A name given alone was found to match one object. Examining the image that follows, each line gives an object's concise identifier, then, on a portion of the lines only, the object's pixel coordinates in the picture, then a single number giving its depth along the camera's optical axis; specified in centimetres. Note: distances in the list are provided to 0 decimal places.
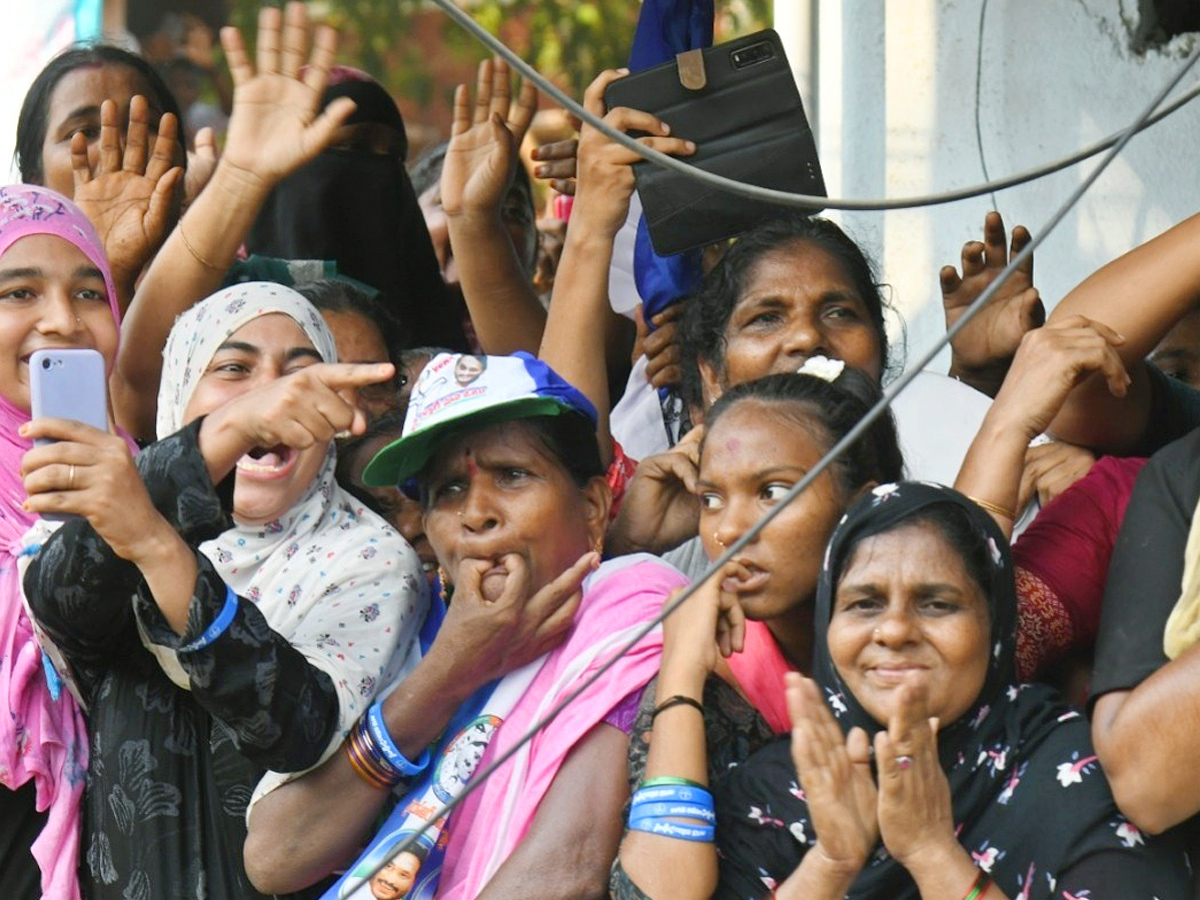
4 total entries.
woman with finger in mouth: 573
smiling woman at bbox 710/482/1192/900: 494
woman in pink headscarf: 615
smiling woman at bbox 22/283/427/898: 544
